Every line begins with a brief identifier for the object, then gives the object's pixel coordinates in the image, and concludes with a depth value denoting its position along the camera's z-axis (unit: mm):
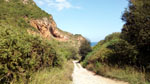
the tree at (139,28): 8586
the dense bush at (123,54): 9945
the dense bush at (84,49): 40991
